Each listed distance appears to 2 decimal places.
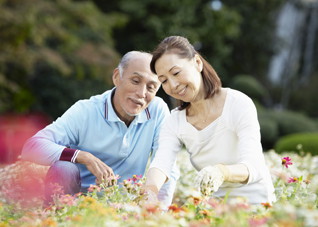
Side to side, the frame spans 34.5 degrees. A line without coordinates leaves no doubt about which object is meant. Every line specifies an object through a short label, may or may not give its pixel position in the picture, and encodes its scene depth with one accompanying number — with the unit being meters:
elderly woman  2.72
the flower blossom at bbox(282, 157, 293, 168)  2.85
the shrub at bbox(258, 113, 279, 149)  13.95
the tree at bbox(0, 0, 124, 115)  11.19
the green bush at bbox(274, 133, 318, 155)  8.91
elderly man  3.17
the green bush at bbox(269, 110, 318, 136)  14.59
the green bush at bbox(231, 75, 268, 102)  17.53
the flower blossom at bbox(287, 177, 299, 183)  2.73
